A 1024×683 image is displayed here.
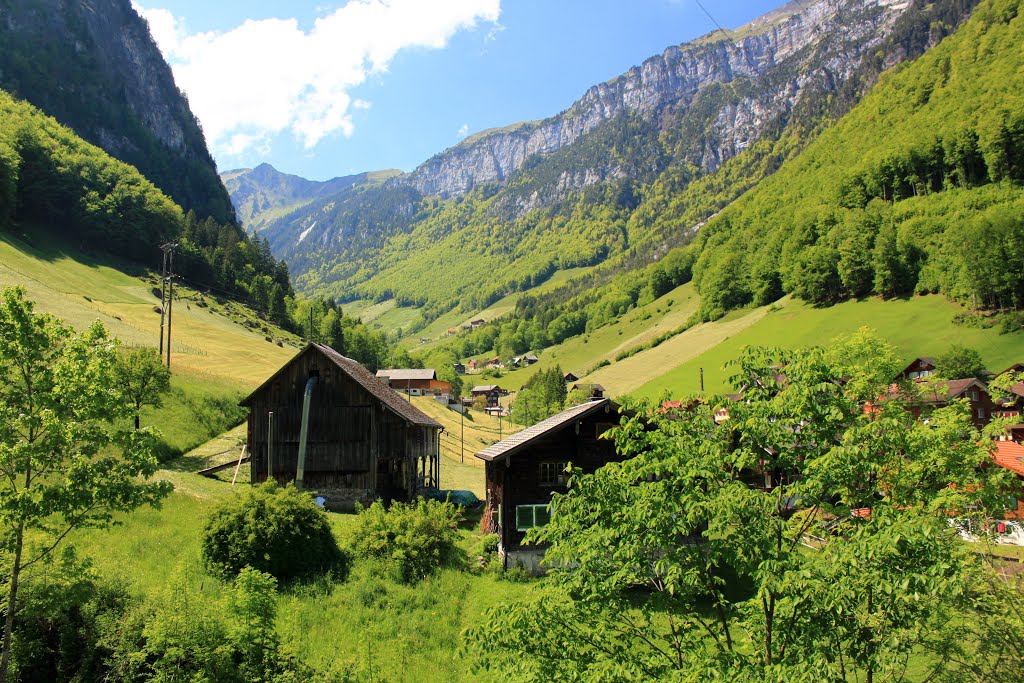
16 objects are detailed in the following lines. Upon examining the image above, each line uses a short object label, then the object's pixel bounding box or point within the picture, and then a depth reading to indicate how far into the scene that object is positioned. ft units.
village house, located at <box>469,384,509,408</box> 543.80
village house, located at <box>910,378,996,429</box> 230.48
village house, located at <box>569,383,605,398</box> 423.23
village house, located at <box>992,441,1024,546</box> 113.59
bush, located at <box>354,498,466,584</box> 88.74
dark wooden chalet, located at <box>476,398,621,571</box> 101.60
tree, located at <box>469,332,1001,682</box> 26.25
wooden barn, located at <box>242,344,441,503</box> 124.36
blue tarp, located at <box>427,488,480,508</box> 140.26
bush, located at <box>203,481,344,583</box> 79.05
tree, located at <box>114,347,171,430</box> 118.01
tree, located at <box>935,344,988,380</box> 271.90
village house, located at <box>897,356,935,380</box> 281.95
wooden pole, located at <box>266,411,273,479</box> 122.72
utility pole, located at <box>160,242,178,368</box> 185.53
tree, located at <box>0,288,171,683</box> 43.91
